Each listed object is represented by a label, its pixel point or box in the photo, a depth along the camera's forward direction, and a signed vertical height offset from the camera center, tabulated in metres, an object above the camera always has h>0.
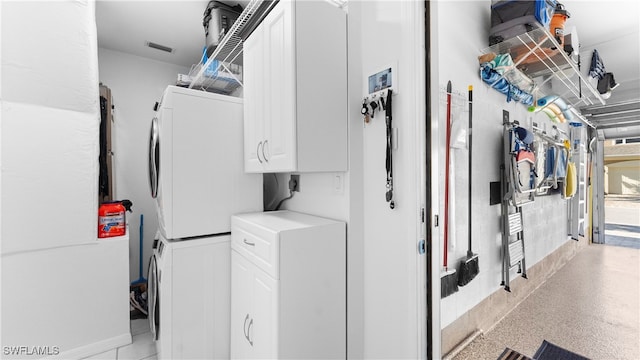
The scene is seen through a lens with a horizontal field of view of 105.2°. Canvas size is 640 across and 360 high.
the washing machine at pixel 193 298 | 1.46 -0.74
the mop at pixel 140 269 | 2.73 -1.03
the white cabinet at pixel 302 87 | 1.18 +0.48
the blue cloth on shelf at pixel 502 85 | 1.89 +0.78
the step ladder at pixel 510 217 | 1.98 -0.33
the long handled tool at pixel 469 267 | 1.68 -0.62
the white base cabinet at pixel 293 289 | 1.12 -0.55
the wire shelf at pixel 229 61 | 1.63 +1.10
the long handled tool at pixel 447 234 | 1.61 -0.37
